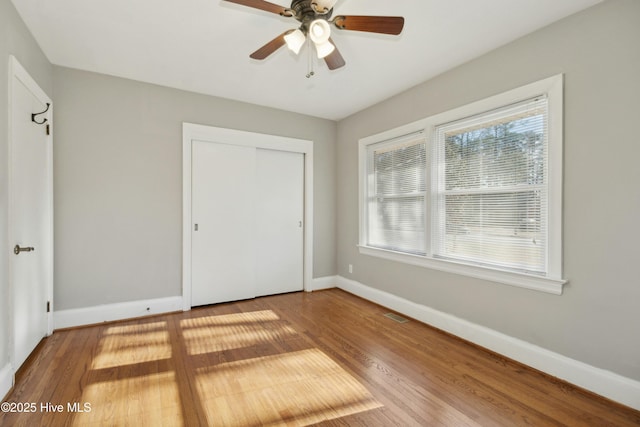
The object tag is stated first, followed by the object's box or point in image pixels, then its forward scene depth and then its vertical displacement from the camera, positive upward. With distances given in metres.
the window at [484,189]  2.23 +0.22
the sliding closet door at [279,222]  4.10 -0.15
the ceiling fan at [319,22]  1.68 +1.14
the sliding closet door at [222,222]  3.60 -0.14
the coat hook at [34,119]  2.43 +0.77
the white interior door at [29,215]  2.10 -0.04
